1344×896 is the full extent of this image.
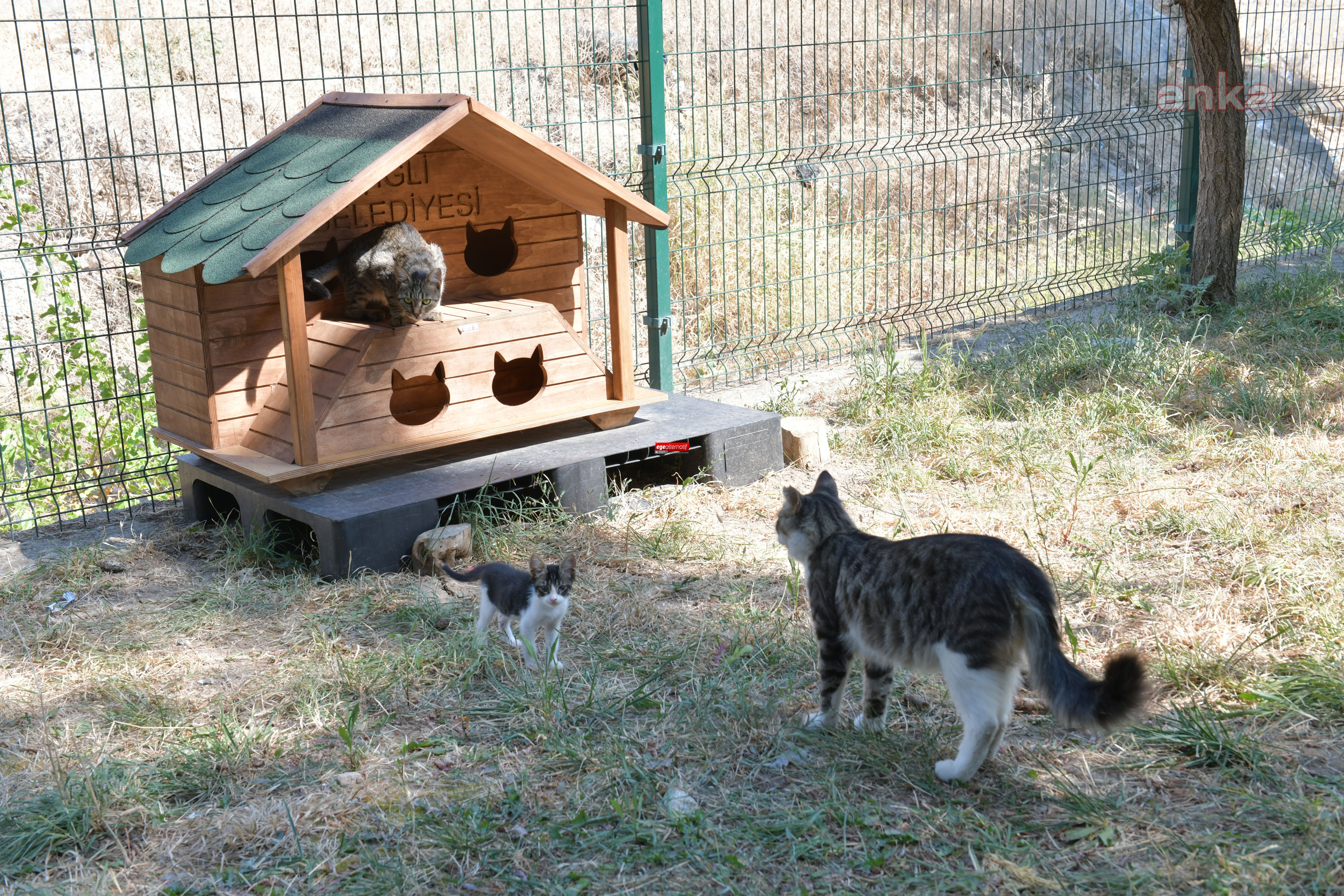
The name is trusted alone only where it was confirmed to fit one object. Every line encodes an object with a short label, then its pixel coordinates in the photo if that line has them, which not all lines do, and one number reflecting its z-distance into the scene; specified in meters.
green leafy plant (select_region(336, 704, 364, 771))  3.30
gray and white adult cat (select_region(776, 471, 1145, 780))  2.76
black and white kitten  3.83
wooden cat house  4.70
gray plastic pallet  4.66
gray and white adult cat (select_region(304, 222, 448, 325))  4.90
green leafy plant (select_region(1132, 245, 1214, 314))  8.53
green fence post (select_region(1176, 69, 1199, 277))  9.05
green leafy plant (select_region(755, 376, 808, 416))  6.90
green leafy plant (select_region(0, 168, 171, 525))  5.48
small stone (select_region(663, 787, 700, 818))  3.00
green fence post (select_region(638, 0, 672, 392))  6.36
